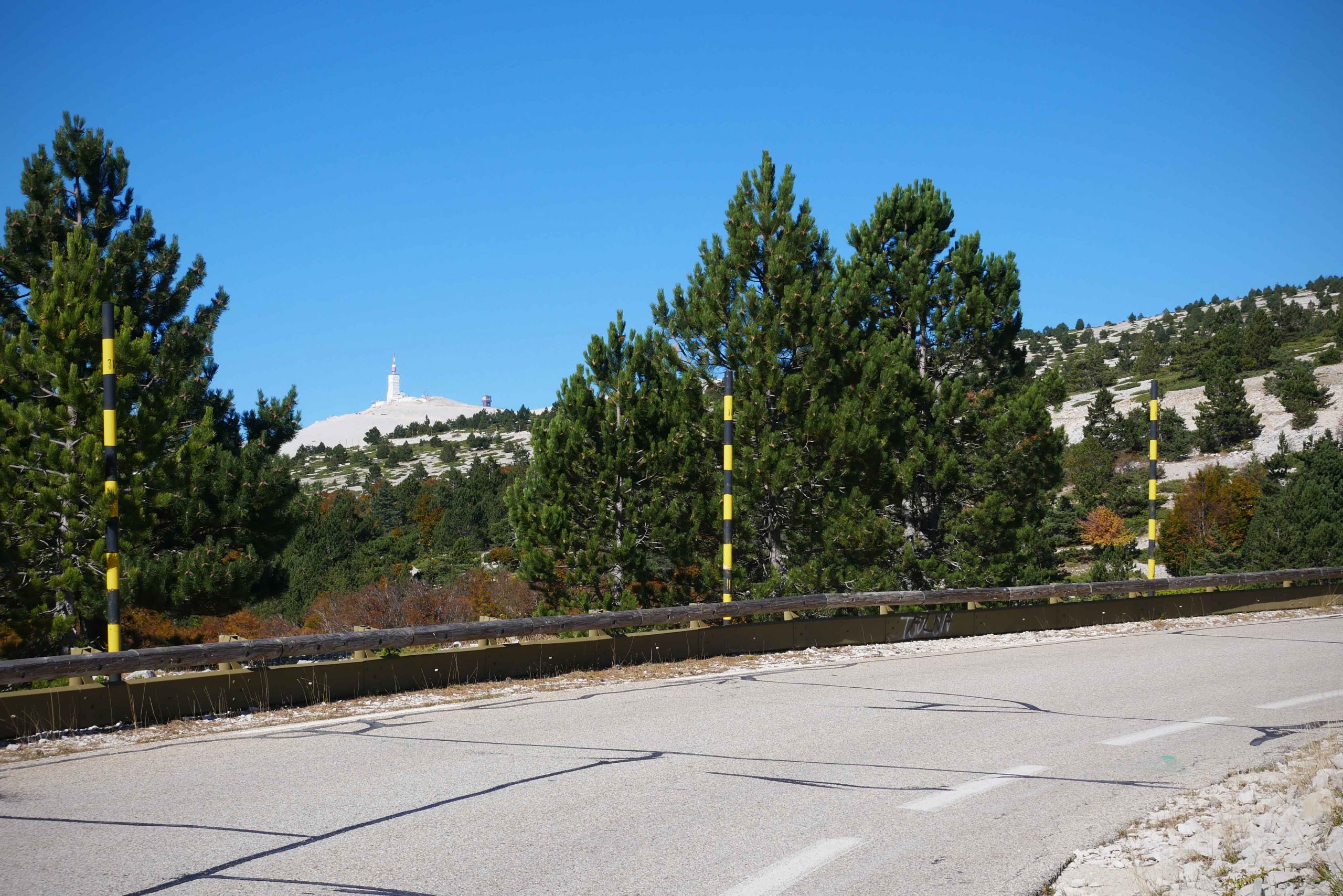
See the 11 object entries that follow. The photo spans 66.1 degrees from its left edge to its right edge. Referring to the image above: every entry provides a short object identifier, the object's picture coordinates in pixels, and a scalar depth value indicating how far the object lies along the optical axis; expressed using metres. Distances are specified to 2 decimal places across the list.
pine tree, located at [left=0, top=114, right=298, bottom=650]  17.72
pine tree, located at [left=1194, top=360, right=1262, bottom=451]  81.62
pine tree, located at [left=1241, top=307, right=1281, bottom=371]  107.31
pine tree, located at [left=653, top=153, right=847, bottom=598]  27.58
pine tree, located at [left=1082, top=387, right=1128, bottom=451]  88.88
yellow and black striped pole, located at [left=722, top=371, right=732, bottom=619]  14.78
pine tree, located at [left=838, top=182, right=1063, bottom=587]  28.45
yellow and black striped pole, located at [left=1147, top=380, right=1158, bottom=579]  20.09
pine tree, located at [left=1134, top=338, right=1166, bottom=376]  122.31
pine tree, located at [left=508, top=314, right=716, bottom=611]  27.34
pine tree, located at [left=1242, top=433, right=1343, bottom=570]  45.50
